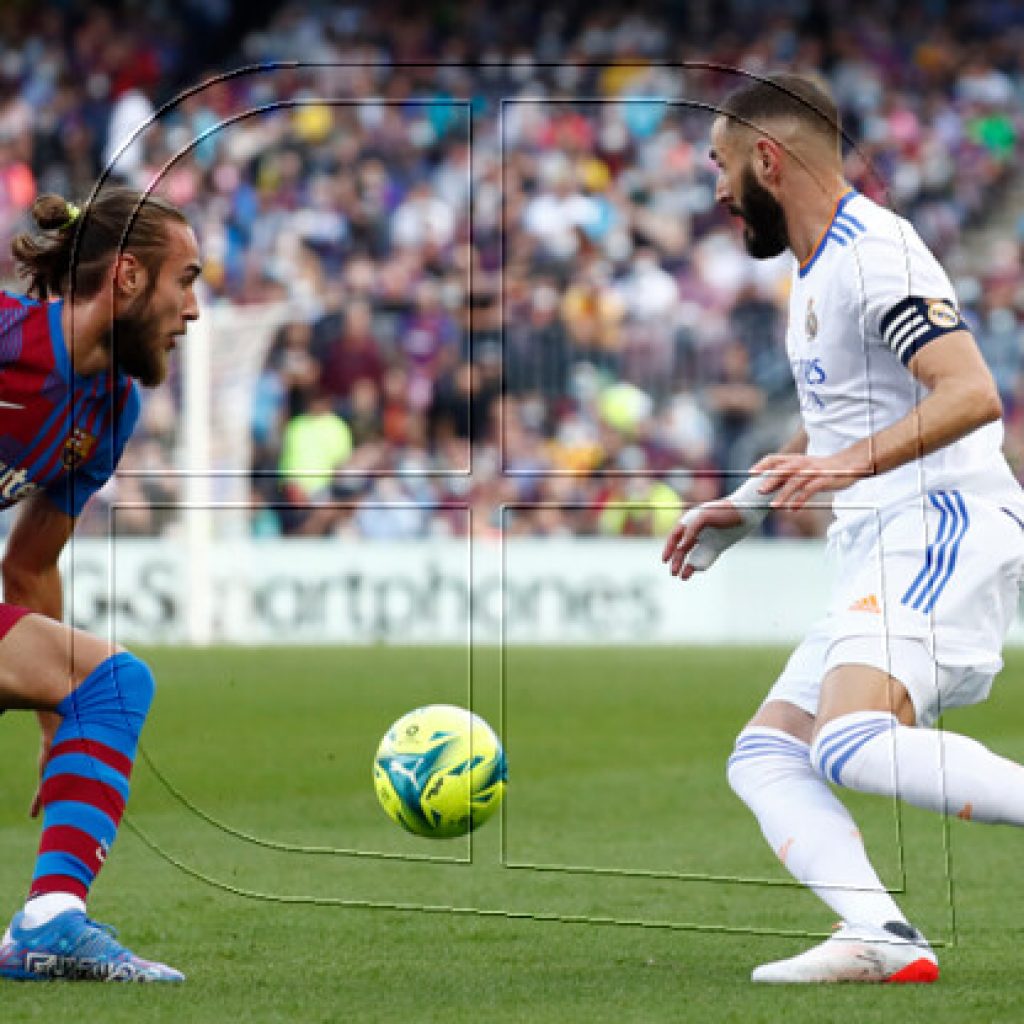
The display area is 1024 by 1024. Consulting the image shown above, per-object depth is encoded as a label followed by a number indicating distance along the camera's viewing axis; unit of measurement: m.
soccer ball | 10.45
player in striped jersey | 9.09
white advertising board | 31.83
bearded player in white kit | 8.41
